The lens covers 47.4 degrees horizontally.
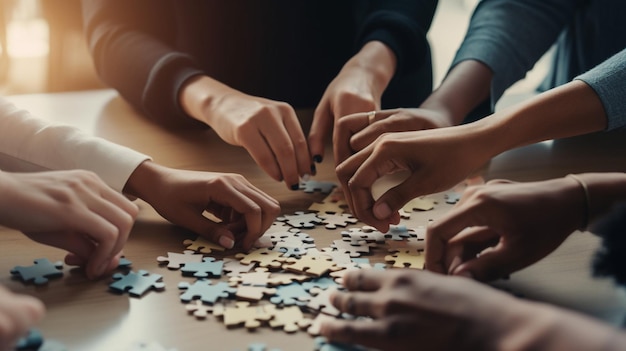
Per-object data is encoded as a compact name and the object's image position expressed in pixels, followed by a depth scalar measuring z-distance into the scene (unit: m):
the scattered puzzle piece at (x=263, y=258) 1.18
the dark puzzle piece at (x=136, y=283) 1.08
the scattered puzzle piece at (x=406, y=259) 1.19
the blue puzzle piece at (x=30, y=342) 0.90
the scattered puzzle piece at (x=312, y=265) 1.14
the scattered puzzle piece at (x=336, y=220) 1.36
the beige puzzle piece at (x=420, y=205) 1.43
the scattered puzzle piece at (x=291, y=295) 1.05
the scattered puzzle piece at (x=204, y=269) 1.13
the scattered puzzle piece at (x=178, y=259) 1.17
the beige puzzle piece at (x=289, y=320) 0.98
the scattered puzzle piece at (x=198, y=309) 1.01
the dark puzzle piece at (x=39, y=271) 1.10
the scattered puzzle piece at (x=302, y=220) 1.35
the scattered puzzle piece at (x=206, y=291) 1.05
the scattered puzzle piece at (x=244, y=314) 0.99
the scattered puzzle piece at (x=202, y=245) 1.24
